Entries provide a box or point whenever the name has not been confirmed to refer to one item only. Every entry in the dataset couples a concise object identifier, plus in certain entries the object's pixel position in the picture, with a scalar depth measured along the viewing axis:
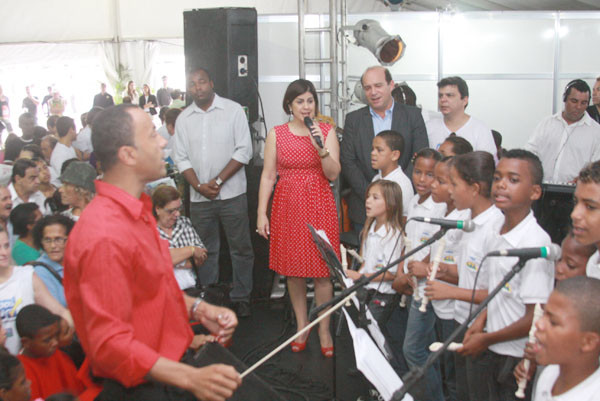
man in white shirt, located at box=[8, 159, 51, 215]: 3.61
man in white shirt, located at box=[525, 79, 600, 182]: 4.32
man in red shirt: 1.42
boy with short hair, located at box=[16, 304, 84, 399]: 2.28
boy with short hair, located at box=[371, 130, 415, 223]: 3.29
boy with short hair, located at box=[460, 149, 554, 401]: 1.92
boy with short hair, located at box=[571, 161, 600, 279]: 1.75
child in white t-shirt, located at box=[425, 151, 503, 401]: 2.21
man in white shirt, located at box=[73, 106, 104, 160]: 6.01
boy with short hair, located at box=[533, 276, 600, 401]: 1.51
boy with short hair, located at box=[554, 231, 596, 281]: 1.97
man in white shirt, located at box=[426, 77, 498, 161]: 3.62
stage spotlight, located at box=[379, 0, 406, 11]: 5.90
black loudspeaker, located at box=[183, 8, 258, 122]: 4.75
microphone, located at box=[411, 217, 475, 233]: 1.76
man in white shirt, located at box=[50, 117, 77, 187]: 5.35
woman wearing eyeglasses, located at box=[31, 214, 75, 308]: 2.74
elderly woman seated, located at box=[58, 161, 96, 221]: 3.44
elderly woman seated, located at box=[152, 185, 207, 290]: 3.39
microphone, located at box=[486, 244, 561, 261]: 1.54
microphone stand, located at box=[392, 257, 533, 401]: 1.37
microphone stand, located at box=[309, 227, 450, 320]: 1.78
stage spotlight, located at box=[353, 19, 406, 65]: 4.48
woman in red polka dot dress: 3.44
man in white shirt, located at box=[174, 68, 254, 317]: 4.27
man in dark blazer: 3.69
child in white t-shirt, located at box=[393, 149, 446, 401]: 2.59
